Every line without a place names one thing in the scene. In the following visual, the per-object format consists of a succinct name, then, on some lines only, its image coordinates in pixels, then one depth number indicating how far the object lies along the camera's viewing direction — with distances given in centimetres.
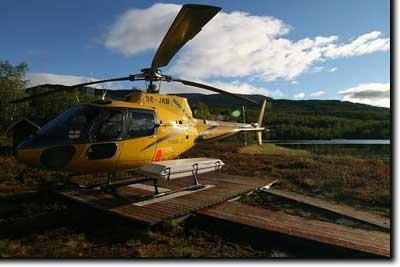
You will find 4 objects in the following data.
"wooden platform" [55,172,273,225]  637
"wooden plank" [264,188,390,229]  686
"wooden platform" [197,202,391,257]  504
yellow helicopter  631
